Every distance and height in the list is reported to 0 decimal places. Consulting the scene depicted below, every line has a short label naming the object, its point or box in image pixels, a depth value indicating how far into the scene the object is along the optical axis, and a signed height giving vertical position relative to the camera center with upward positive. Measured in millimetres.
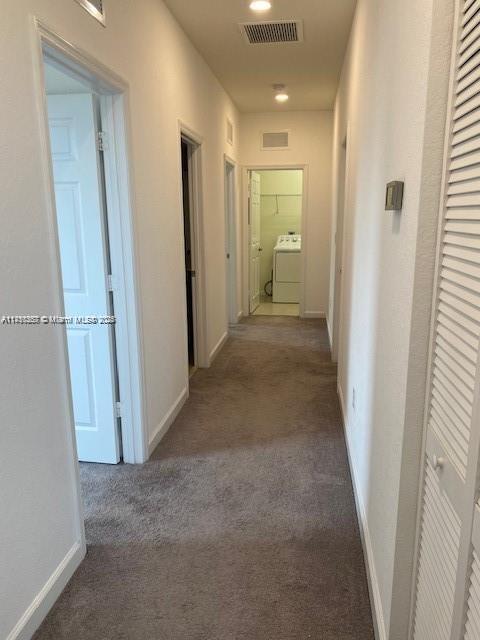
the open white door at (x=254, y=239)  6559 -249
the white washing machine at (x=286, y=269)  7425 -752
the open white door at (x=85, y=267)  2396 -235
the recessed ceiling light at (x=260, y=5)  2914 +1341
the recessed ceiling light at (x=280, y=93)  4815 +1367
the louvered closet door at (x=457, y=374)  915 -331
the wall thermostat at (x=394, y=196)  1370 +72
